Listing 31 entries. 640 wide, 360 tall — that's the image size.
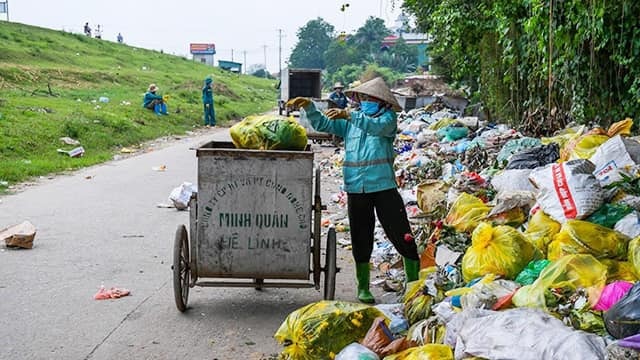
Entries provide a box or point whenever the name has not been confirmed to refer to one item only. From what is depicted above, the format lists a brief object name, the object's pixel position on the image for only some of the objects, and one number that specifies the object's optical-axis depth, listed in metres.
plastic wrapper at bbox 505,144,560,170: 7.12
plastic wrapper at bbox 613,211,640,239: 4.92
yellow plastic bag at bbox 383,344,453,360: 3.52
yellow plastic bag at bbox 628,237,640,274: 4.42
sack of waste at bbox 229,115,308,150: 5.38
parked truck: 29.97
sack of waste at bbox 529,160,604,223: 5.19
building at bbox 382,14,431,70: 76.00
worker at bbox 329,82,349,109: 19.56
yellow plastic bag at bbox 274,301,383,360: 4.13
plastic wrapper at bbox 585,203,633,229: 5.11
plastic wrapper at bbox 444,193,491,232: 6.16
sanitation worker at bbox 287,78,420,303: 5.30
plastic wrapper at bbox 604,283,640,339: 3.15
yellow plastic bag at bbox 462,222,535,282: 4.75
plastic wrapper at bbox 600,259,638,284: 4.32
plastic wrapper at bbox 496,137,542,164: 8.08
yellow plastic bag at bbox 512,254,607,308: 3.93
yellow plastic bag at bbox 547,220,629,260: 4.69
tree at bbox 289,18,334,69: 95.88
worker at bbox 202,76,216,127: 24.81
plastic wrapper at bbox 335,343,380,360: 3.83
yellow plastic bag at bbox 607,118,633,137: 6.98
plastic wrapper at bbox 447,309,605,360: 3.09
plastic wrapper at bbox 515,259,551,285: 4.49
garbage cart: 5.09
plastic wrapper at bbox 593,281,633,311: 3.65
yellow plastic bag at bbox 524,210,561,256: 5.19
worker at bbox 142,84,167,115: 24.86
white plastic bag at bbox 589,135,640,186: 5.86
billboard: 106.51
